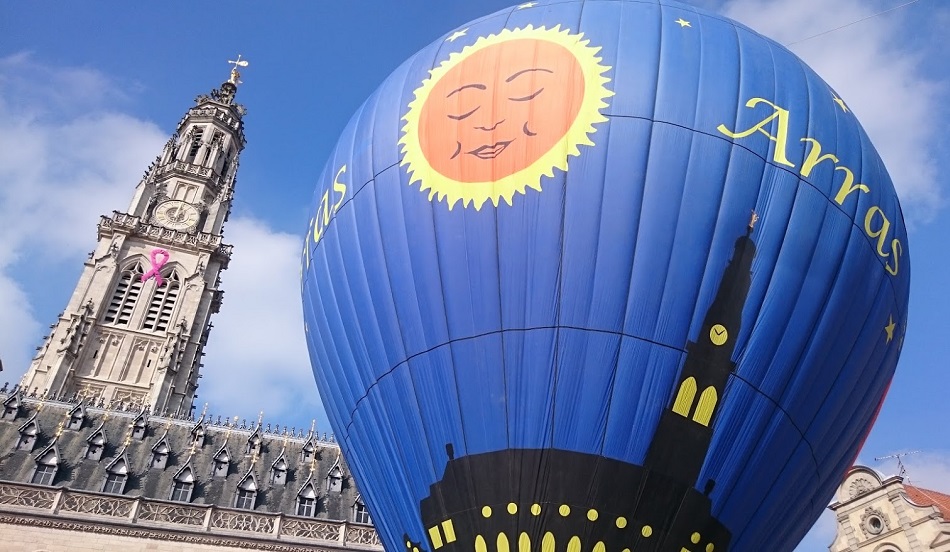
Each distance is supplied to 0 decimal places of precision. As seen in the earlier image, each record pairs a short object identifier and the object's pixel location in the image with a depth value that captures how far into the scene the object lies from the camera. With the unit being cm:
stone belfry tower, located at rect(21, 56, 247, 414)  4550
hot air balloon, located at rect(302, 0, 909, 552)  994
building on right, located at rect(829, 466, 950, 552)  2891
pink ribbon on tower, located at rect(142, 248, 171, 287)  5044
